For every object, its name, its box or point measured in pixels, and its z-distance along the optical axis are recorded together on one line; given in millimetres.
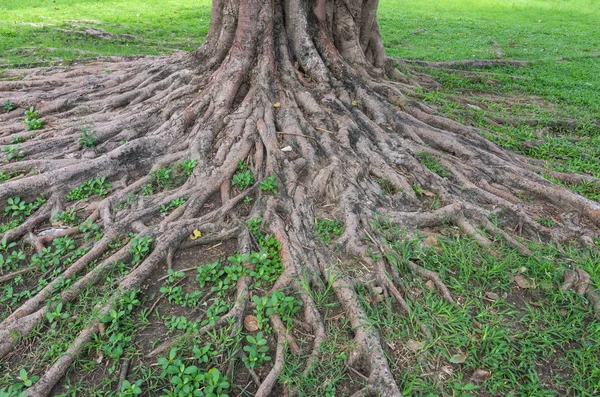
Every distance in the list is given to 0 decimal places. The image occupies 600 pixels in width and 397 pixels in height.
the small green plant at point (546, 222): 4125
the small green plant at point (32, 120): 5262
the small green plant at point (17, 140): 4984
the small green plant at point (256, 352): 2801
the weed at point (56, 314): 3037
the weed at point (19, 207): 4051
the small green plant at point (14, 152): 4652
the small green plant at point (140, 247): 3504
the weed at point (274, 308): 3043
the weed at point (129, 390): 2574
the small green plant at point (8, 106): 5863
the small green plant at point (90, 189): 4229
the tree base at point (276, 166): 3377
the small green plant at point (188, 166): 4328
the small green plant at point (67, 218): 3984
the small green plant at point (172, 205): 3977
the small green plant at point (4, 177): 4348
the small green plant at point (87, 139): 4727
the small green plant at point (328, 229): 3678
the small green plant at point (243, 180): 4148
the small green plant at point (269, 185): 3945
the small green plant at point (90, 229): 3781
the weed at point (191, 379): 2578
